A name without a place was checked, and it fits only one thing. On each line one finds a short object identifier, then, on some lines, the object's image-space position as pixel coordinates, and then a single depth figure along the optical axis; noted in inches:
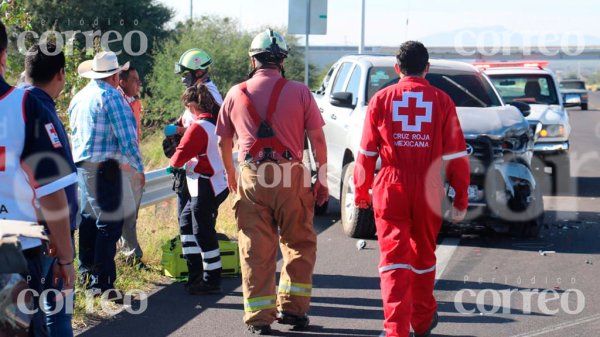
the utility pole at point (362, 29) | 1122.7
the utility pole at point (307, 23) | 698.9
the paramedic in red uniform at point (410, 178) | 249.6
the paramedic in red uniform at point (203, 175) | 316.5
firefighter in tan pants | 274.7
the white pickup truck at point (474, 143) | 424.8
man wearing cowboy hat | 311.6
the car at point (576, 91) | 1966.0
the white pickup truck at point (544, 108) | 634.8
